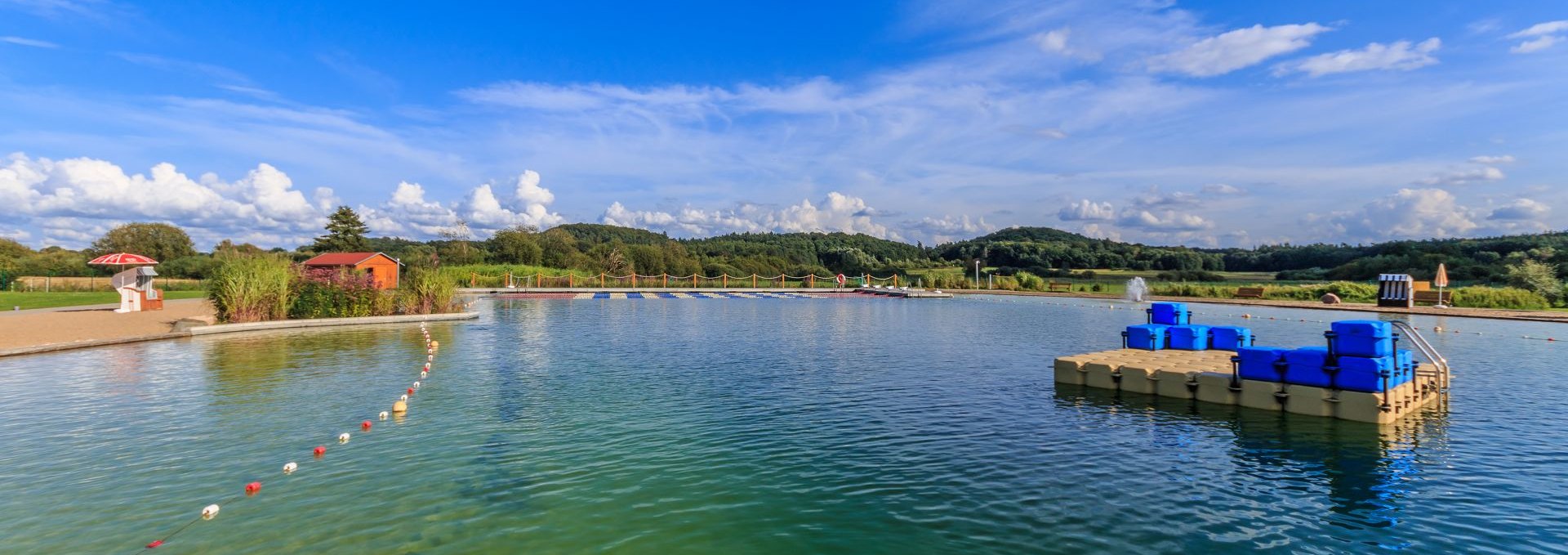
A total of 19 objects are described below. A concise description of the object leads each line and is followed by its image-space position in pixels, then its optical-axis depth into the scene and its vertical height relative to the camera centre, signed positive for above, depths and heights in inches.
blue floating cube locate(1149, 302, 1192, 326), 547.5 -23.8
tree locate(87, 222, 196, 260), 2257.6 +147.1
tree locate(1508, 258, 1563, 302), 1105.6 +1.9
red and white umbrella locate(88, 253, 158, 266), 858.1 +34.0
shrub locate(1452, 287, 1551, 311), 1074.7 -27.1
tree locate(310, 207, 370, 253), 2391.7 +176.0
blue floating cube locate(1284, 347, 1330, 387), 344.5 -39.8
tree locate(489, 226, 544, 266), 2425.0 +122.9
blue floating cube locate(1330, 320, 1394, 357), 332.8 -26.1
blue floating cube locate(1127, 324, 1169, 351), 501.7 -37.3
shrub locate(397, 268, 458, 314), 922.1 -7.9
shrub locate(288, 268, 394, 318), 800.9 -9.5
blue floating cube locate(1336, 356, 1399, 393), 329.3 -40.9
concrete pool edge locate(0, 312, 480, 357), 536.7 -38.0
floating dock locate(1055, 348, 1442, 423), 333.4 -52.7
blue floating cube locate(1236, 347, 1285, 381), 359.3 -39.5
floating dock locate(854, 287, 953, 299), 1718.8 -22.9
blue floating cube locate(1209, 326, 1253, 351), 482.9 -36.7
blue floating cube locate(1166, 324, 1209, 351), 493.7 -37.4
